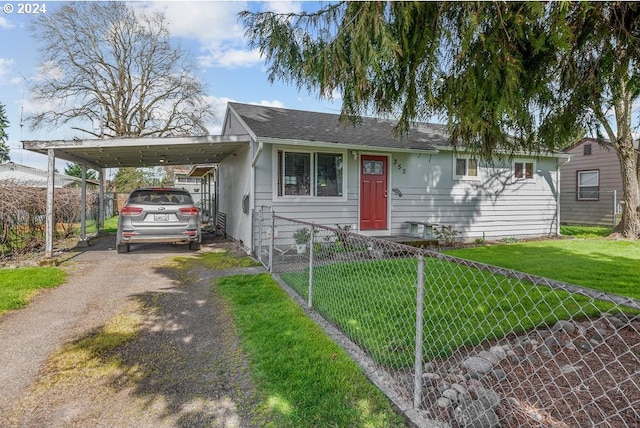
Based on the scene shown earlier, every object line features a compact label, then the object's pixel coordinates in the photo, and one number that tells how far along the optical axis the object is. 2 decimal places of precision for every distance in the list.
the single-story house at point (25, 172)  21.61
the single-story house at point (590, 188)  16.14
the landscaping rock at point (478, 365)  2.85
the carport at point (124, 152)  7.46
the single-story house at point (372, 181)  8.60
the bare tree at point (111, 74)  20.53
